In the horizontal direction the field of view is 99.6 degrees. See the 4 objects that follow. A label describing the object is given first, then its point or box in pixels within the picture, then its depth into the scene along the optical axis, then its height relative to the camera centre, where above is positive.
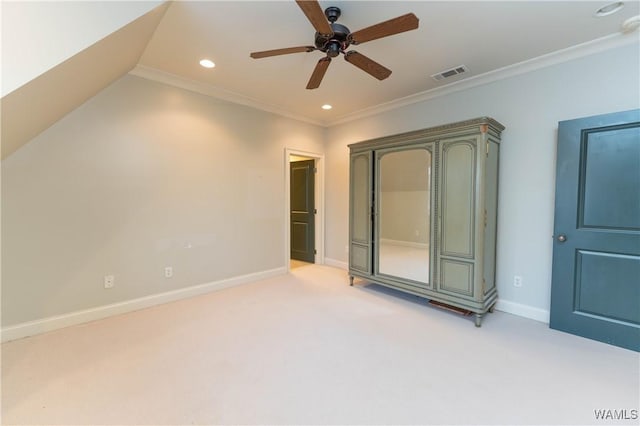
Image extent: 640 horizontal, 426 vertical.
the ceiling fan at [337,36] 1.61 +1.13
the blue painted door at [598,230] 2.23 -0.25
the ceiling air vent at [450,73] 2.92 +1.45
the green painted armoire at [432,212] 2.69 -0.11
